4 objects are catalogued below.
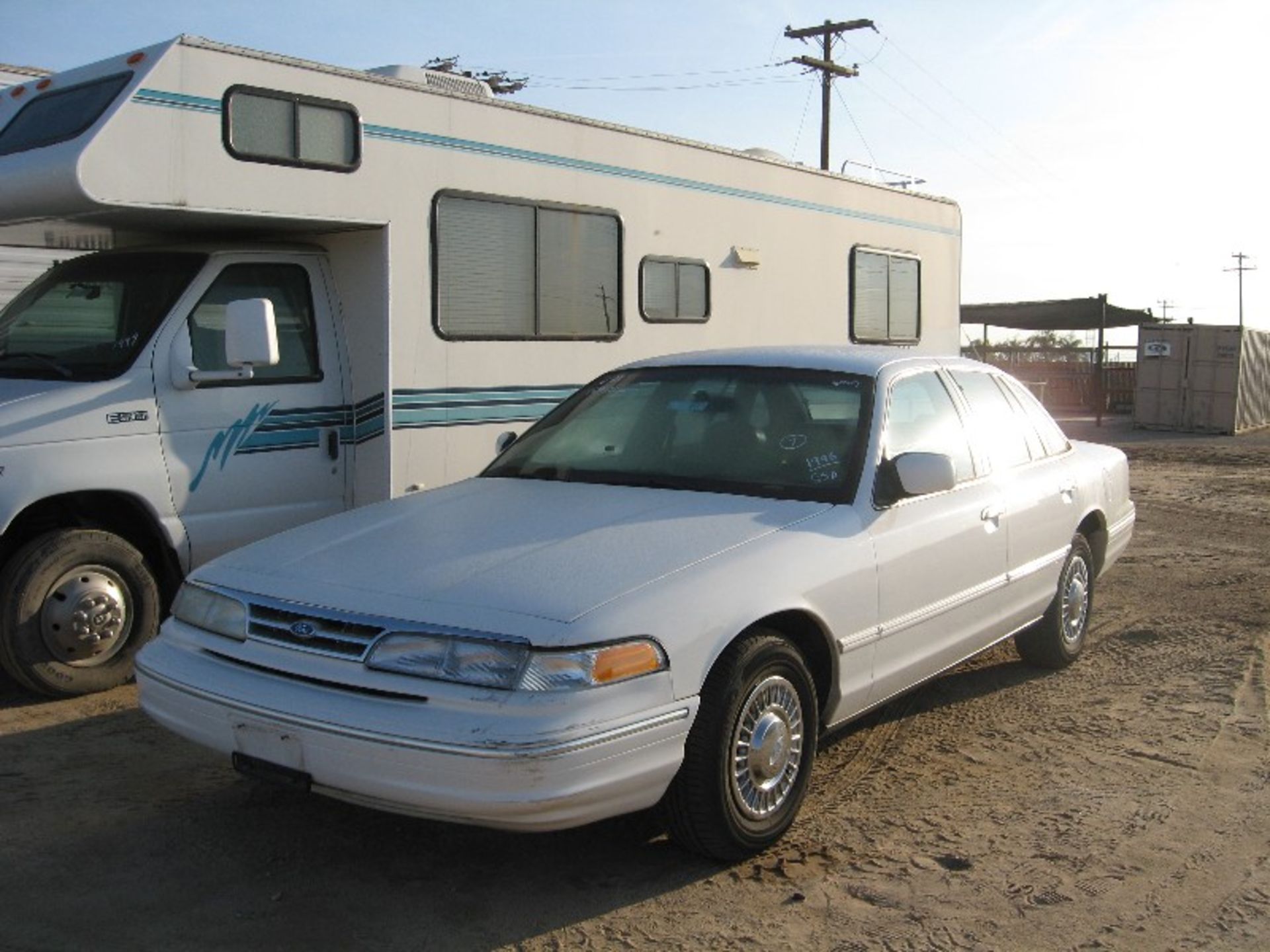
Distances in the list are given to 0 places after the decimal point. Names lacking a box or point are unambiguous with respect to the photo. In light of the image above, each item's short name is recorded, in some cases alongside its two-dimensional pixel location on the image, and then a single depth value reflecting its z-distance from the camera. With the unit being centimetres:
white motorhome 582
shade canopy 2750
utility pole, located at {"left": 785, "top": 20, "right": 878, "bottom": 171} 3178
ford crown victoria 362
